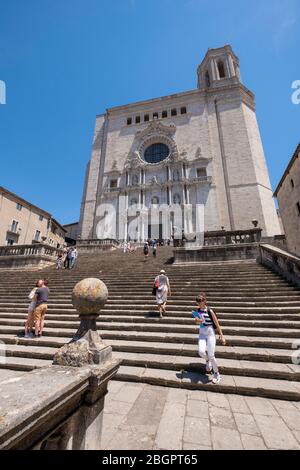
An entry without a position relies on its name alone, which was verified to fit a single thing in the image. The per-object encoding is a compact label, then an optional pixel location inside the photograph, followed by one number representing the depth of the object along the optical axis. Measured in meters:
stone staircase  3.96
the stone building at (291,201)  15.47
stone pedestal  1.83
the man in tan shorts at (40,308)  5.84
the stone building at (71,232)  41.00
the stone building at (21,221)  25.72
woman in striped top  3.86
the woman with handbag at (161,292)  6.59
